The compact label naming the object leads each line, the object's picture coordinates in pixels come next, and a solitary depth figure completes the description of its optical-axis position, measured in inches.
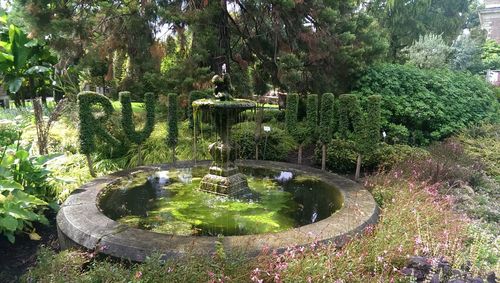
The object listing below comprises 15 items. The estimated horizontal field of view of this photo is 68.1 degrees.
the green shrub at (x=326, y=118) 305.1
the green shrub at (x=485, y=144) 336.2
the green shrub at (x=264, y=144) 369.1
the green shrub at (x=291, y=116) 328.8
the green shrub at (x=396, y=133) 378.3
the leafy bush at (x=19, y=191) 174.4
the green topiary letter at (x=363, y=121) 275.4
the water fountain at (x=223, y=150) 218.7
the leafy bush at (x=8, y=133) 397.1
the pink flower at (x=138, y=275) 119.2
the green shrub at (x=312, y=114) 319.3
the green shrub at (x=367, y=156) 319.6
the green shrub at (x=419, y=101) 394.3
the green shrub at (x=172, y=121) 305.4
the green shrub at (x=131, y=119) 278.7
